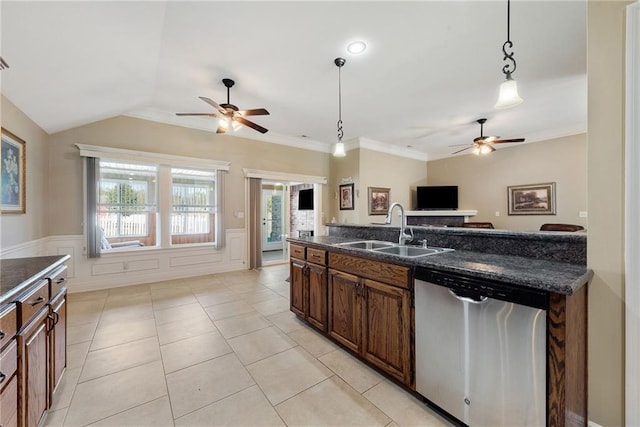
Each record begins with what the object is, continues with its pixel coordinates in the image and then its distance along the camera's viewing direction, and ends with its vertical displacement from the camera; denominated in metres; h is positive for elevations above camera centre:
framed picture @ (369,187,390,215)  6.20 +0.26
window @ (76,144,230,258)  3.88 +0.22
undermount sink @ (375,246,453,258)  2.21 -0.36
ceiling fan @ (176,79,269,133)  3.21 +1.28
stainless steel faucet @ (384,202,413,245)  2.32 -0.22
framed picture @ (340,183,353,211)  6.16 +0.35
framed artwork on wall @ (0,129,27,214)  2.39 +0.40
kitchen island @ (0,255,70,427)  1.04 -0.62
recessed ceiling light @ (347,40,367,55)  2.55 +1.70
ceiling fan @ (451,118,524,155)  4.66 +1.28
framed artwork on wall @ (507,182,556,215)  5.58 +0.26
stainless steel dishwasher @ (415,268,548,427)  1.17 -0.73
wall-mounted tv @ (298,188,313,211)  7.42 +0.34
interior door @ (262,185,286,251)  7.43 -0.23
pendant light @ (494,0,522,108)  1.78 +0.84
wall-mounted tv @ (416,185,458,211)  7.07 +0.37
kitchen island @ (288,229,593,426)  1.12 -0.53
